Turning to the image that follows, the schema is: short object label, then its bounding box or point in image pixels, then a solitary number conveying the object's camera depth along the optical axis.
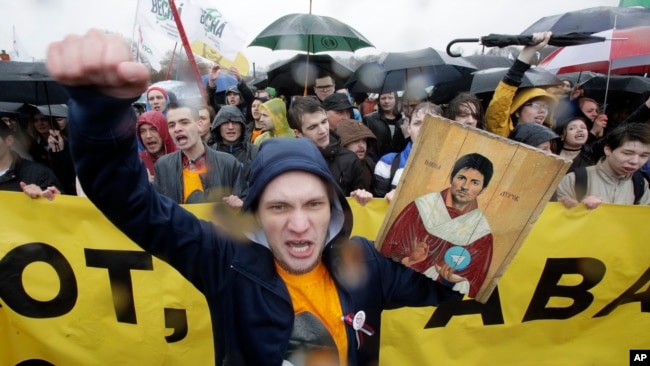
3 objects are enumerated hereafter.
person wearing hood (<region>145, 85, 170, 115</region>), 4.75
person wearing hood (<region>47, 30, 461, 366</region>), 1.27
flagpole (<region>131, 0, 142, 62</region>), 5.81
